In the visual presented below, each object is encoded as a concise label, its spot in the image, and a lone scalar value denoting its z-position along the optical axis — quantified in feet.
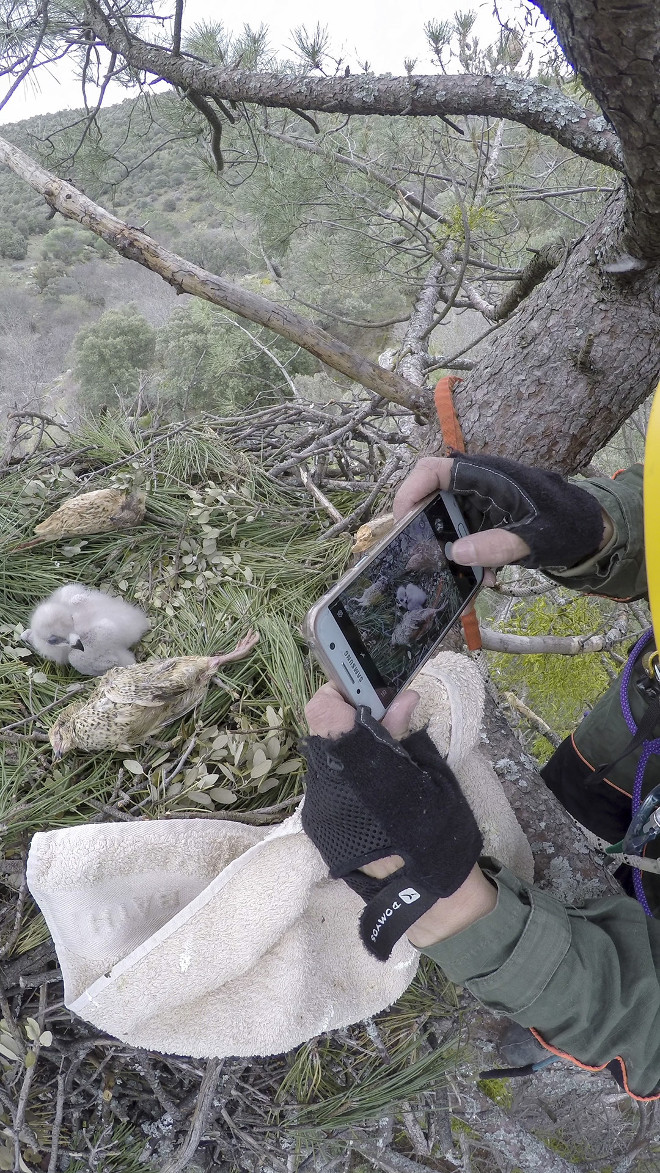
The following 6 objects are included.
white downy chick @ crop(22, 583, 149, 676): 2.10
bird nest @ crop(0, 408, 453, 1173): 1.77
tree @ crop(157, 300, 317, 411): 22.01
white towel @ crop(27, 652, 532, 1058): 1.50
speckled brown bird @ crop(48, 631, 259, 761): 1.85
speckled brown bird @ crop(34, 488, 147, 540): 2.35
